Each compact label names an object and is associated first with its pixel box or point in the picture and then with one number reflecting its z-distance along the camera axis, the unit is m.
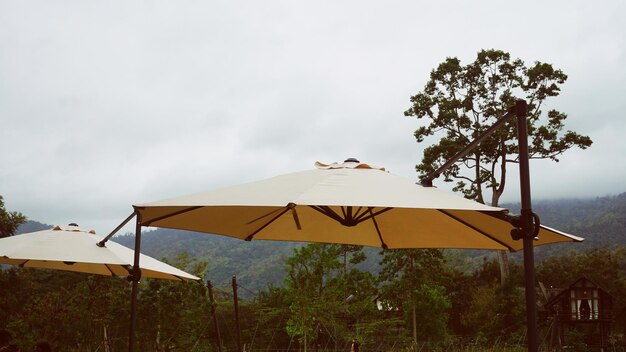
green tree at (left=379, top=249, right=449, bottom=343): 23.48
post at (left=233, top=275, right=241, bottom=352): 9.02
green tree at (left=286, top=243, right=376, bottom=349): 21.14
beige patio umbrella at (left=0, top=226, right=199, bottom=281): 5.64
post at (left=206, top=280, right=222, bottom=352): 10.24
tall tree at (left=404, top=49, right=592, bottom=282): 23.70
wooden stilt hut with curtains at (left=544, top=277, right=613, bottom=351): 19.98
